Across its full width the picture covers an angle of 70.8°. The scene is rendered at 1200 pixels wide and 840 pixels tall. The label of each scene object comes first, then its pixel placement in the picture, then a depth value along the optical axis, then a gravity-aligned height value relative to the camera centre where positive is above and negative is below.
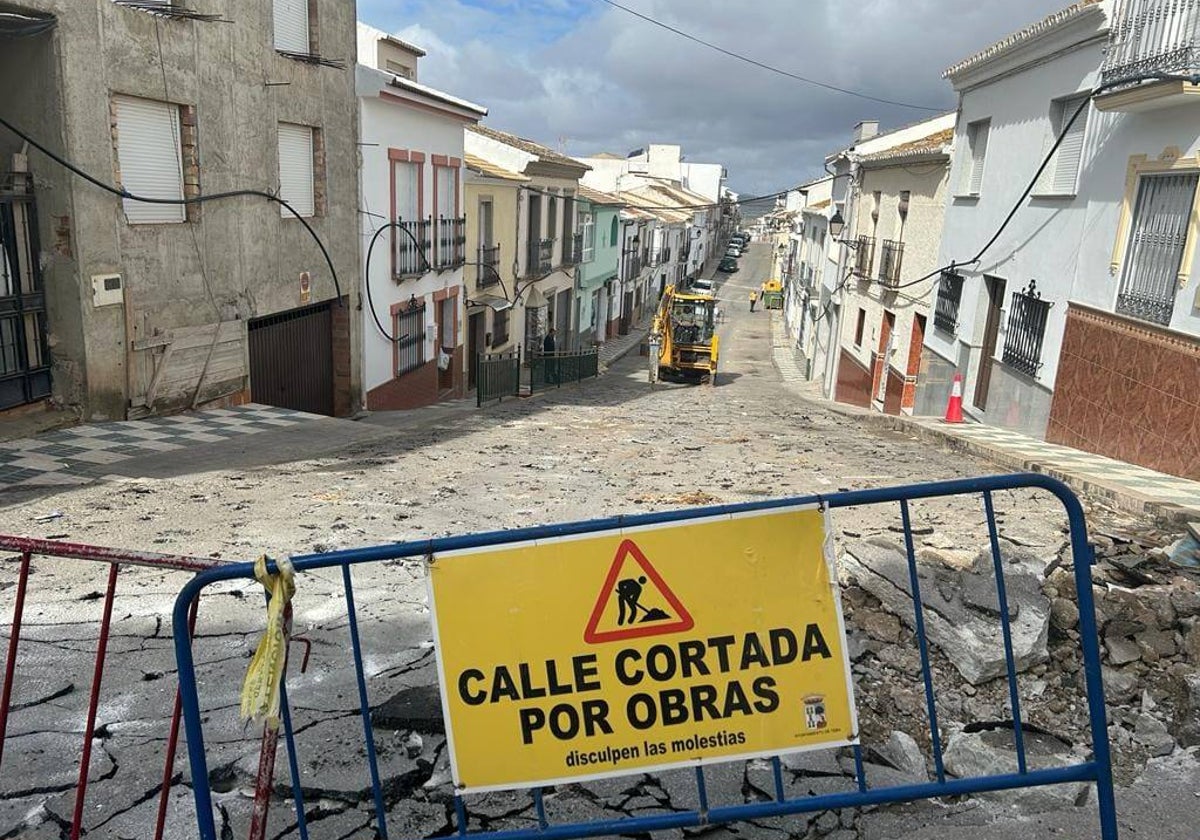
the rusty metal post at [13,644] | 2.77 -1.41
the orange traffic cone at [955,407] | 14.85 -2.62
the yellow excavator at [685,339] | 26.19 -3.00
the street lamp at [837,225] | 26.59 +0.79
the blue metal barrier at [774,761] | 2.46 -1.37
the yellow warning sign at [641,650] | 2.53 -1.21
